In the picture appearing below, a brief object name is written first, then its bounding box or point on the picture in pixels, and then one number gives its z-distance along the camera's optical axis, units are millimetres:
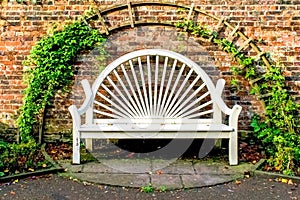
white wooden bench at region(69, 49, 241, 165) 5254
